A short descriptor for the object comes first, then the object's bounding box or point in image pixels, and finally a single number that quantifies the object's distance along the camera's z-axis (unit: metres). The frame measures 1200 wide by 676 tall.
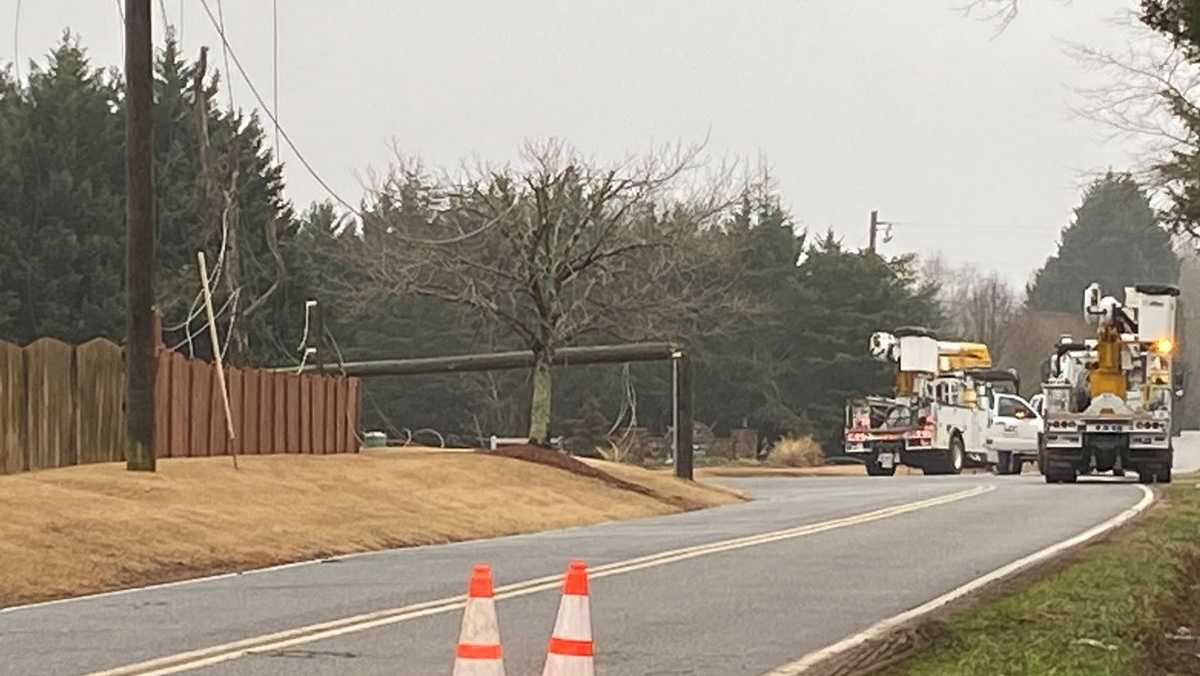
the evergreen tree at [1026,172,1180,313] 123.38
